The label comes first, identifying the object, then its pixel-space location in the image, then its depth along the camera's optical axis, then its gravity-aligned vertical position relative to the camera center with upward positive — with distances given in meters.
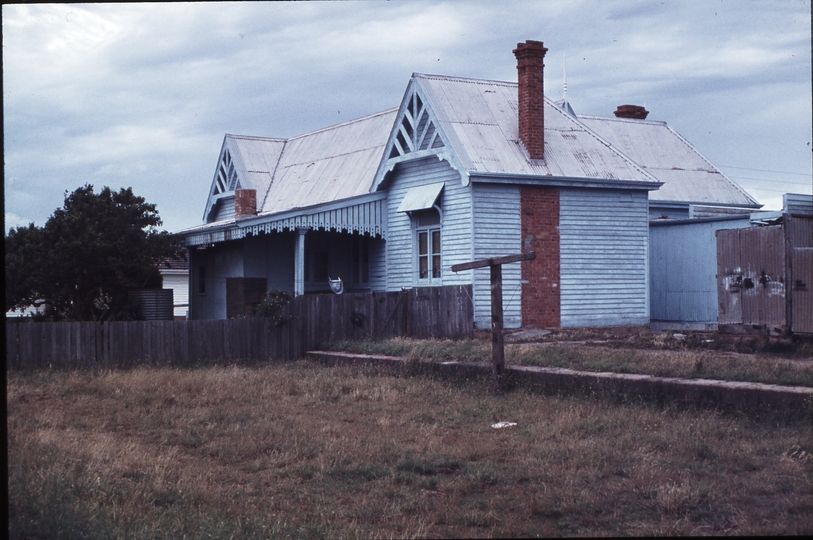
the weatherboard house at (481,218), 21.36 +1.99
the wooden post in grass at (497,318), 13.17 -0.37
